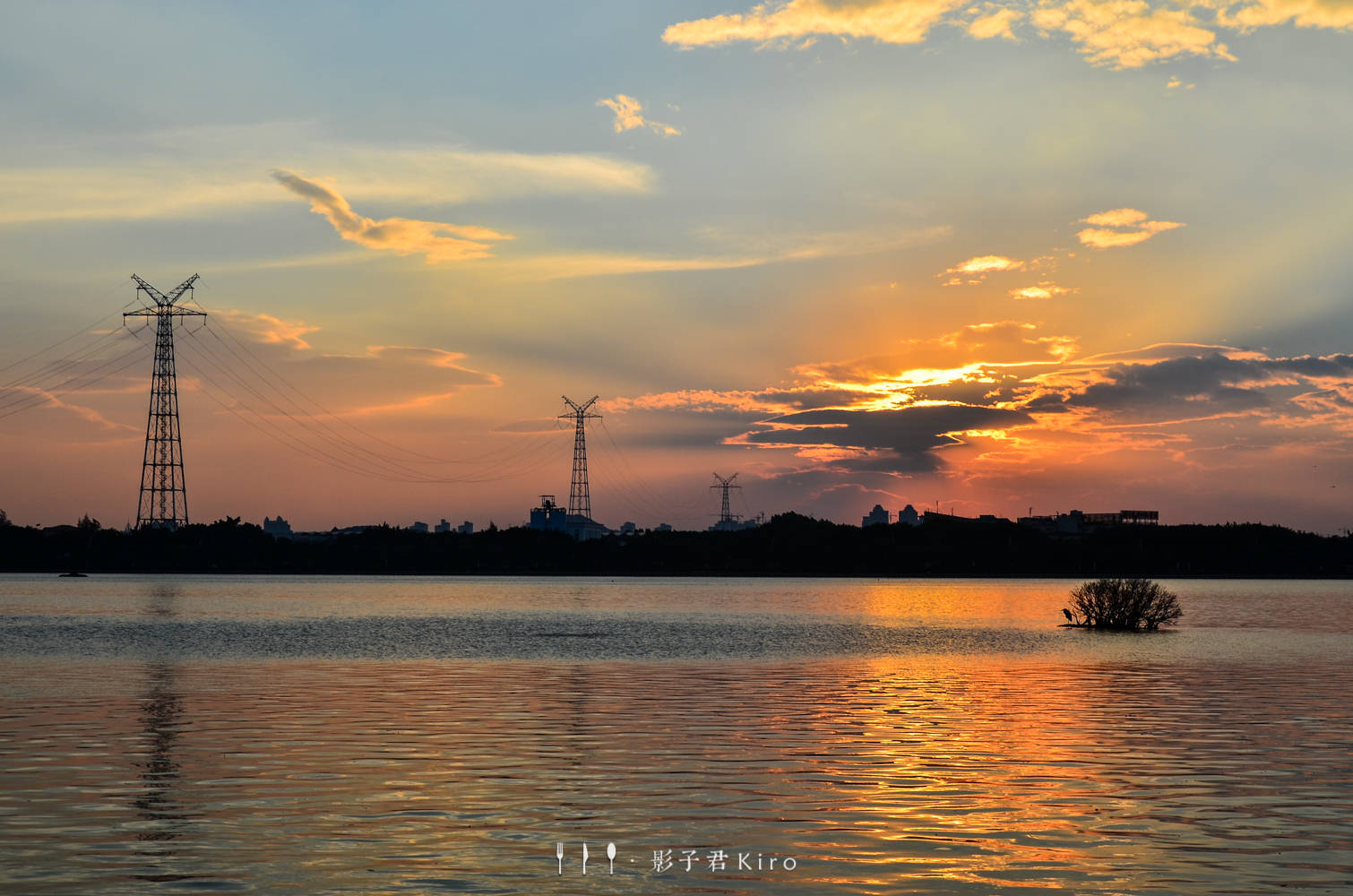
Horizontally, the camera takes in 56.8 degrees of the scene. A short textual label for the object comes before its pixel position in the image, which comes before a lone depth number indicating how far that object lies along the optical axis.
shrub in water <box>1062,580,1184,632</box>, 96.00
